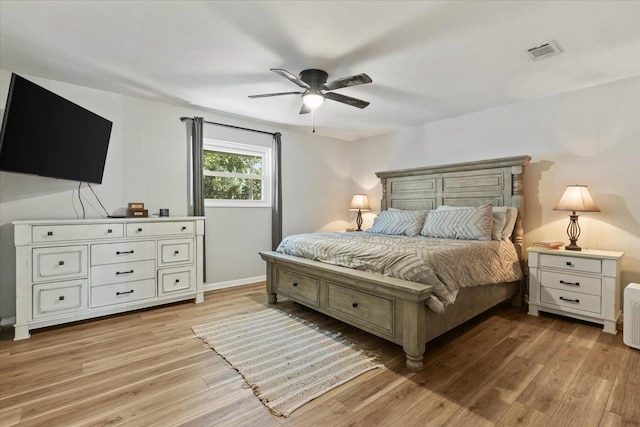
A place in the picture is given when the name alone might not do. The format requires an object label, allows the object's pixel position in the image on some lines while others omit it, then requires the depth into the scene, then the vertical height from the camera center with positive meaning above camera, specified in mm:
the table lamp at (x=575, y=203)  2920 +50
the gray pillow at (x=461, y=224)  3229 -187
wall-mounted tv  2262 +579
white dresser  2637 -616
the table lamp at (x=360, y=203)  5227 +58
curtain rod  3879 +1113
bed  2102 -650
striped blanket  2219 -440
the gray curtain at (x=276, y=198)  4656 +118
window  4262 +464
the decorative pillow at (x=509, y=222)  3352 -160
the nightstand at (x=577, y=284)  2693 -719
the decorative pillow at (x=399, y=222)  3831 -208
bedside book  3087 -372
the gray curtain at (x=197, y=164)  3896 +527
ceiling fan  2744 +1053
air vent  2383 +1273
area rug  1844 -1120
